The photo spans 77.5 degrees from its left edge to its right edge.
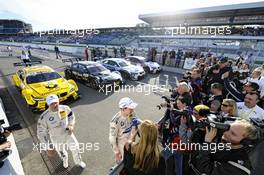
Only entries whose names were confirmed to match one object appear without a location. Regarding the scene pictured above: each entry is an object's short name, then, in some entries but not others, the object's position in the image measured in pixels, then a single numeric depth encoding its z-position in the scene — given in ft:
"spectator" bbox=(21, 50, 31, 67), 50.21
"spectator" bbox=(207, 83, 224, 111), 12.82
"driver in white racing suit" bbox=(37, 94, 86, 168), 10.86
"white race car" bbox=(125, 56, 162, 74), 43.57
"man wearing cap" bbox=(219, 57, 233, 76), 17.11
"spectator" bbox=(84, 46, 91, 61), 61.87
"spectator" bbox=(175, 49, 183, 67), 49.34
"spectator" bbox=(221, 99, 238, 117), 10.02
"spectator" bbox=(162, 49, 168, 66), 52.40
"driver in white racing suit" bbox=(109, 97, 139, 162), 9.80
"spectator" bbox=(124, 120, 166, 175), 5.94
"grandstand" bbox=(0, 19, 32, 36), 280.72
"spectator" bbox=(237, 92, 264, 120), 11.28
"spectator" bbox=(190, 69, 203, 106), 15.32
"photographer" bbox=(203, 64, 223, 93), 17.31
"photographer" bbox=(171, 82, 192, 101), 12.27
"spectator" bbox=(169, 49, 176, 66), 50.70
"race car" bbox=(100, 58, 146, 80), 37.04
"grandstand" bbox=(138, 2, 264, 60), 70.85
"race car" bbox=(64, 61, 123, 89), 30.01
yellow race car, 20.42
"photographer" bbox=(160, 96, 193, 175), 8.41
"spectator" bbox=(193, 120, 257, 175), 5.36
